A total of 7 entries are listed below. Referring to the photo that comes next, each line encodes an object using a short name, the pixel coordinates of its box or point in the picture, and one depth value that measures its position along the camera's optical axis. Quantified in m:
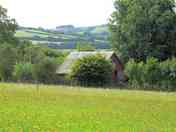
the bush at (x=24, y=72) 84.94
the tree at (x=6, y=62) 87.25
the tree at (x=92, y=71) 77.88
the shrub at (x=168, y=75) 78.75
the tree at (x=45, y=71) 84.25
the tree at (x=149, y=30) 92.56
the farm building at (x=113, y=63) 93.97
